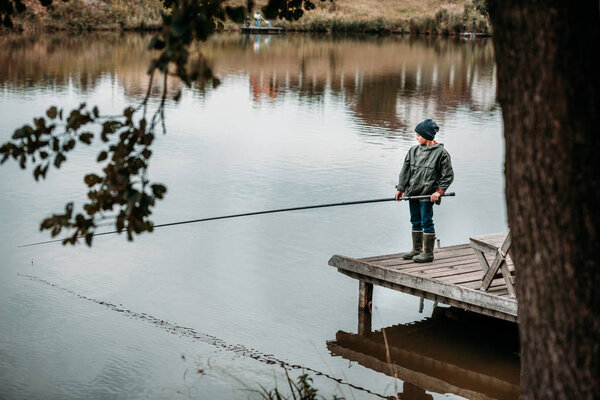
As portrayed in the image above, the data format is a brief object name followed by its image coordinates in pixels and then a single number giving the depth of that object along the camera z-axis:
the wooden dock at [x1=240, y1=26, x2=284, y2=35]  53.81
